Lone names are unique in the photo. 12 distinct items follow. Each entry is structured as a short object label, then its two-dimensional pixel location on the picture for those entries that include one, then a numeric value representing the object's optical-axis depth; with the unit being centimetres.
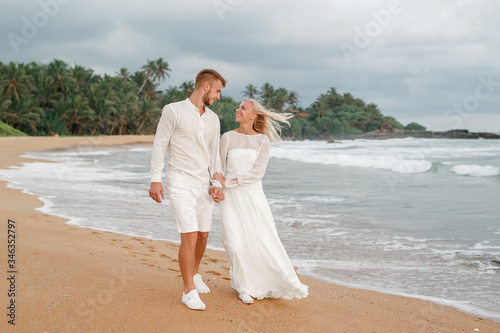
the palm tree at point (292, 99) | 9956
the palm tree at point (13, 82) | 4766
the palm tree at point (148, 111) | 6550
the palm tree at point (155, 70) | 7362
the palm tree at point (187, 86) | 7831
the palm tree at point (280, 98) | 9619
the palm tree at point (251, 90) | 9710
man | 356
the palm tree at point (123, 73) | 7506
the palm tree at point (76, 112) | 5297
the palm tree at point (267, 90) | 9750
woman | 380
